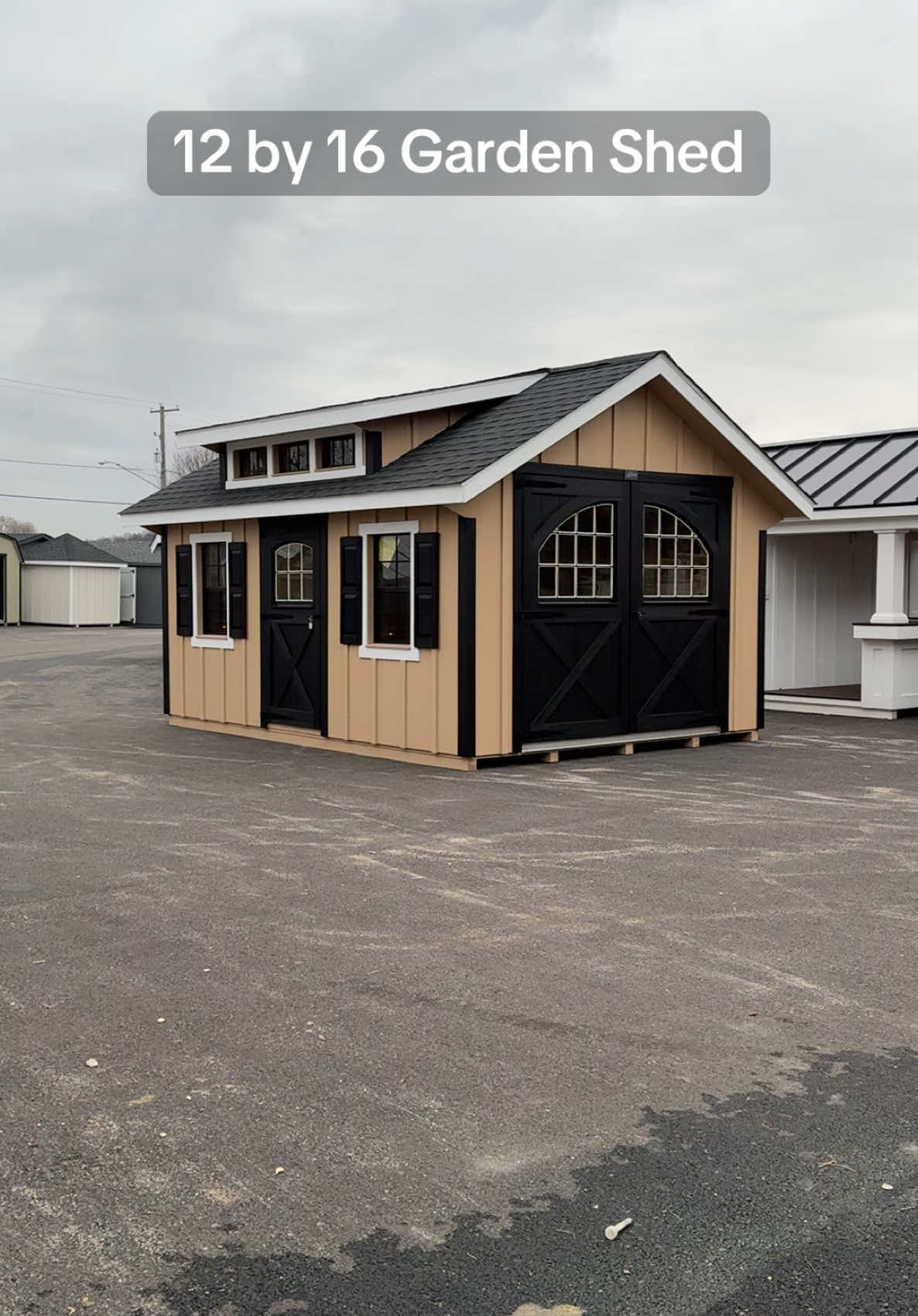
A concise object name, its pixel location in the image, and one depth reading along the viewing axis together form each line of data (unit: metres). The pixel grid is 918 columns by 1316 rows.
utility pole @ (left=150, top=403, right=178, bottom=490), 53.69
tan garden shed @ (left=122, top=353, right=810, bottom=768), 11.73
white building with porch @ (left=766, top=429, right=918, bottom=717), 16.28
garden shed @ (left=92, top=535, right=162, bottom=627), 47.38
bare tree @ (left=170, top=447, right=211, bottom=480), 70.44
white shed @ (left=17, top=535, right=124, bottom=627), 44.47
